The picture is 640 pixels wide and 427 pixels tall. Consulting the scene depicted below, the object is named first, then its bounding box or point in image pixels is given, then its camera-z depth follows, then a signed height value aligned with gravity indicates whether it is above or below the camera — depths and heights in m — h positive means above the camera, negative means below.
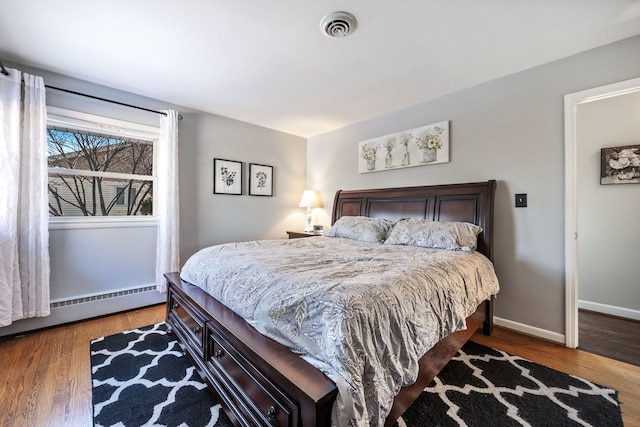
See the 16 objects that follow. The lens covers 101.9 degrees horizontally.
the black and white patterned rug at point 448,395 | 1.38 -1.09
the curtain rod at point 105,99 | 2.45 +1.19
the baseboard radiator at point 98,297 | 2.53 -0.87
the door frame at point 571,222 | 2.13 -0.06
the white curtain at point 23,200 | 2.16 +0.12
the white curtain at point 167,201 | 2.98 +0.15
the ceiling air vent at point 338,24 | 1.72 +1.31
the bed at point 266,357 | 0.94 -0.69
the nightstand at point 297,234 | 3.77 -0.30
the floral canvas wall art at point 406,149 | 2.93 +0.81
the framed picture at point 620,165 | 2.66 +0.52
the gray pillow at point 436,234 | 2.32 -0.19
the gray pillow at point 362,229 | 2.86 -0.17
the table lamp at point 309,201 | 4.19 +0.21
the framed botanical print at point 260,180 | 3.94 +0.53
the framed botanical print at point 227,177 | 3.58 +0.53
